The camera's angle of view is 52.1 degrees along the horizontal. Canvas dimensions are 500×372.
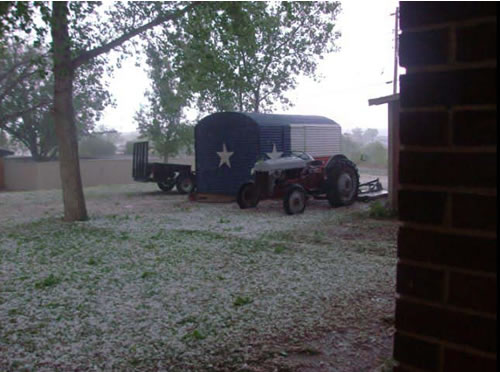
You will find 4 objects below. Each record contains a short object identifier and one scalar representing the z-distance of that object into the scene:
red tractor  13.17
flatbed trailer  19.19
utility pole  28.96
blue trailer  14.83
